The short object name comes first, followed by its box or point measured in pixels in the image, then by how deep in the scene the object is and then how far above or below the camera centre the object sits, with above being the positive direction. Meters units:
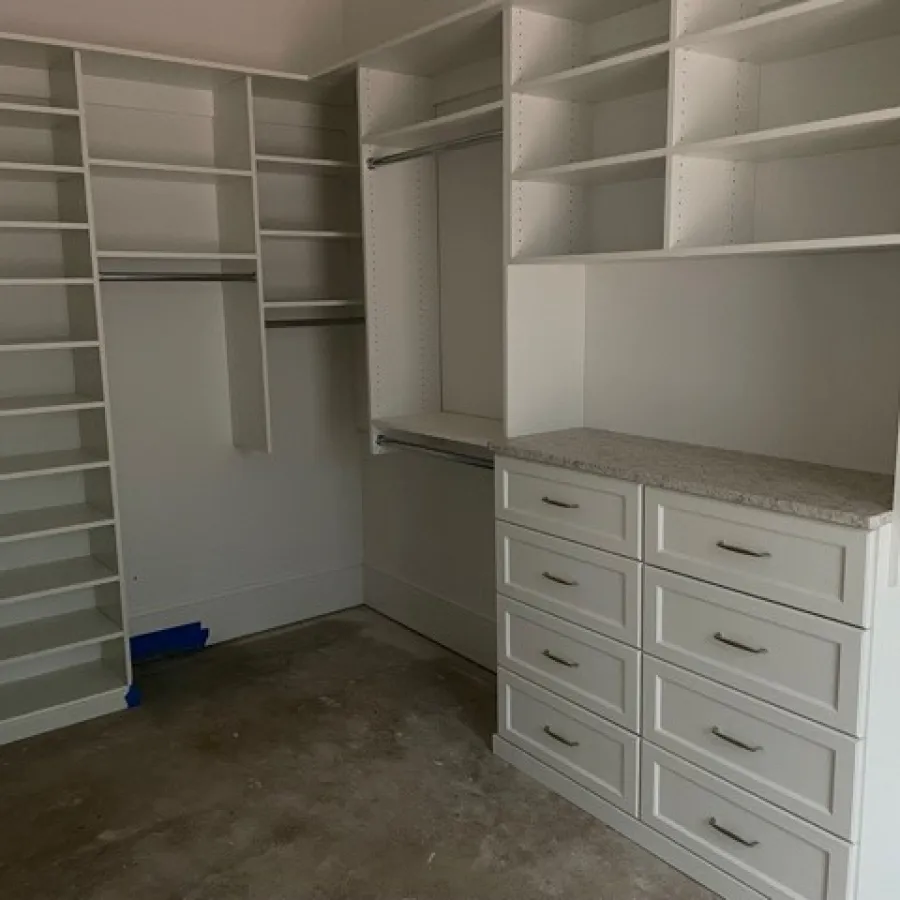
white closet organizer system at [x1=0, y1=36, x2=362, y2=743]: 3.26 +0.16
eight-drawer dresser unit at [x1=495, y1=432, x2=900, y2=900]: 2.05 -0.97
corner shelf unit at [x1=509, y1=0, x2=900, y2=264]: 2.18 +0.44
